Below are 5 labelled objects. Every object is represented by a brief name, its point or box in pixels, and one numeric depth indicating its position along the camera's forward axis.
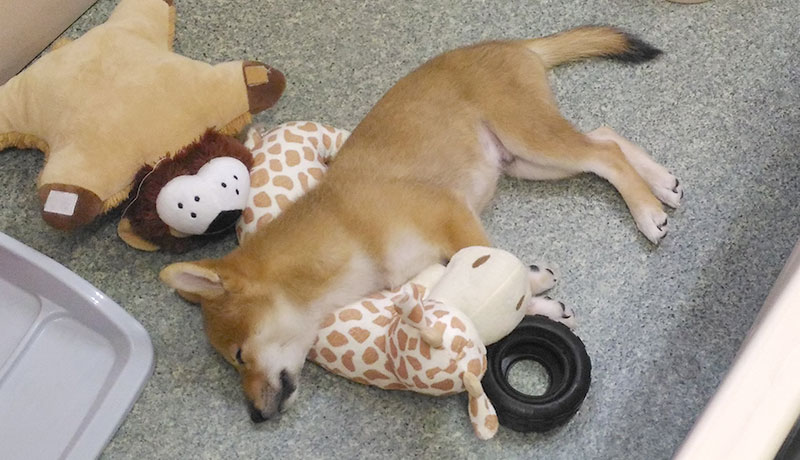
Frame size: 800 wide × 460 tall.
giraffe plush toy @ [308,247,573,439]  1.36
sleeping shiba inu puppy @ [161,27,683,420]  1.51
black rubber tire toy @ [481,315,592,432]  1.45
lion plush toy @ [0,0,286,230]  1.67
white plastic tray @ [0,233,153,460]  1.65
